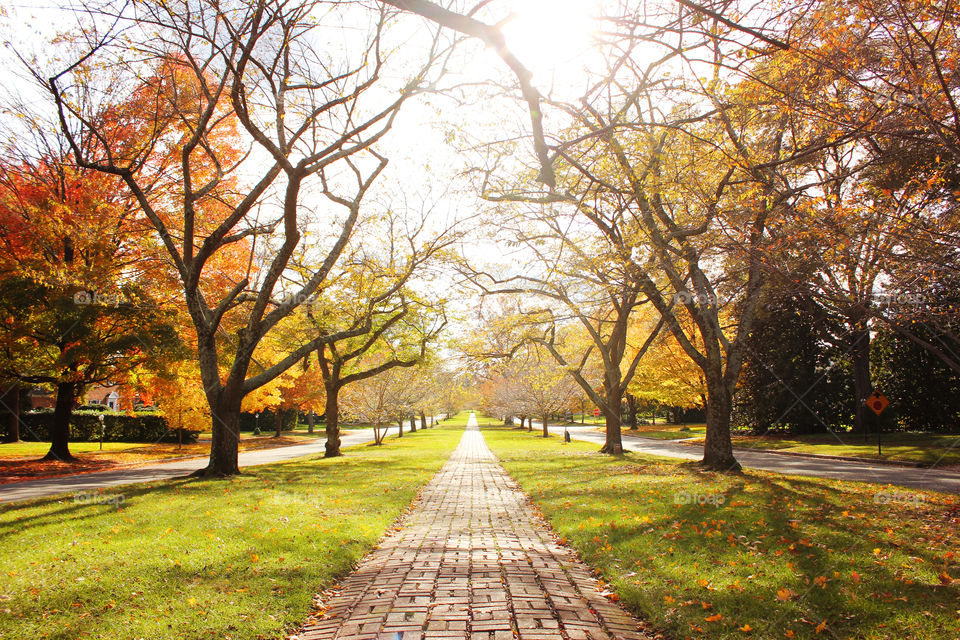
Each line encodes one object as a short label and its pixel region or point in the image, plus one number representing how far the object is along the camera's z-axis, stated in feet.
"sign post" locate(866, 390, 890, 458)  57.67
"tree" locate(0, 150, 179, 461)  50.78
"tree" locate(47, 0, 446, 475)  32.58
